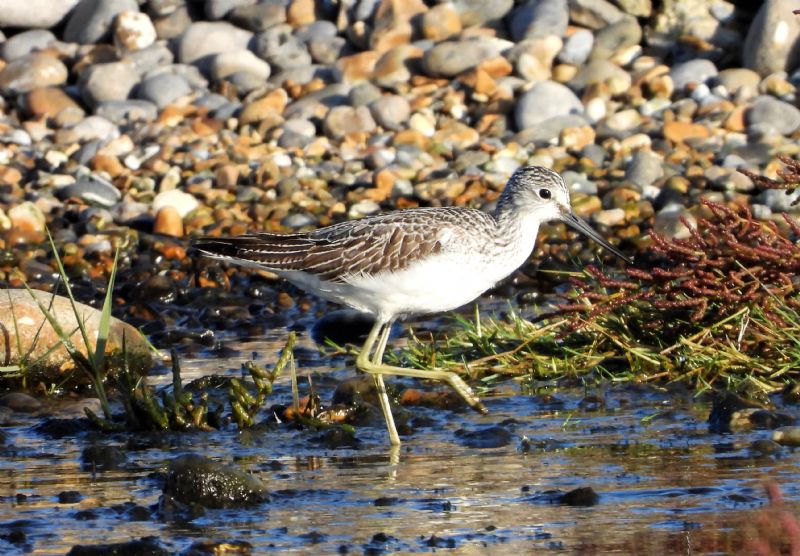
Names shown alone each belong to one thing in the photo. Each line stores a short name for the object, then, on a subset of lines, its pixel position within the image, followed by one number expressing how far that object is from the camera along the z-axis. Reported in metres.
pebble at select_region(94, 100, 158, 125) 15.52
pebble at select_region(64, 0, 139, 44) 17.22
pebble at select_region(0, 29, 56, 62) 17.19
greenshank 7.76
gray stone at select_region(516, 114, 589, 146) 14.13
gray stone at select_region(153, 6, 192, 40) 17.38
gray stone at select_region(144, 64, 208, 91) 16.28
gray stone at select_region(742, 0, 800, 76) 14.77
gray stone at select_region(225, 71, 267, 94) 15.95
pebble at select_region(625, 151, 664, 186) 13.03
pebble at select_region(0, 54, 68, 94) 16.41
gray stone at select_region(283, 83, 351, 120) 15.16
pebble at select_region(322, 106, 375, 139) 14.70
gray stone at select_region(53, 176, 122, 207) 13.35
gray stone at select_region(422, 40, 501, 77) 15.42
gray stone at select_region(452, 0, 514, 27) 16.34
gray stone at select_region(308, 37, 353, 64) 16.52
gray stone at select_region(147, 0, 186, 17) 17.53
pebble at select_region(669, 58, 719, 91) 14.95
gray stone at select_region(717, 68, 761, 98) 14.66
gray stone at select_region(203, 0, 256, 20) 17.16
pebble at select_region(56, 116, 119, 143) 15.00
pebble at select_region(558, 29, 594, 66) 15.49
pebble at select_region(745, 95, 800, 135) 13.90
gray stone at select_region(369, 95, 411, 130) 14.78
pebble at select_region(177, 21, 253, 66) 16.73
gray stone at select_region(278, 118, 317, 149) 14.51
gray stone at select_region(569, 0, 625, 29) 15.84
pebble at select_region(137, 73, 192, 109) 15.88
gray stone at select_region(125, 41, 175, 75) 16.72
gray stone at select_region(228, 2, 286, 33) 16.89
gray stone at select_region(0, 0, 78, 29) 17.45
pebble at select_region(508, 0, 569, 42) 15.73
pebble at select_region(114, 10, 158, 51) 16.98
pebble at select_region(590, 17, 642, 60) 15.62
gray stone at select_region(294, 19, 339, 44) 16.66
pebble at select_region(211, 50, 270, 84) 16.22
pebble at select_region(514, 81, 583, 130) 14.47
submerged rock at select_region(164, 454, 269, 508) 6.03
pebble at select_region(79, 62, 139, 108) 15.98
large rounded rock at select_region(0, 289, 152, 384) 8.82
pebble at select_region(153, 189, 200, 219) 13.16
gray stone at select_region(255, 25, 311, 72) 16.45
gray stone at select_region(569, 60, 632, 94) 14.94
